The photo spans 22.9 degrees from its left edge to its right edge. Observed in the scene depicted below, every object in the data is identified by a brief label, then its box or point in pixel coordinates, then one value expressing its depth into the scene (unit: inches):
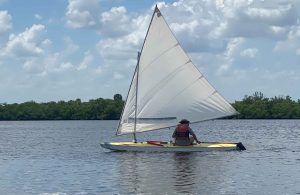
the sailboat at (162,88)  2000.5
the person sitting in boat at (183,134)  1882.8
